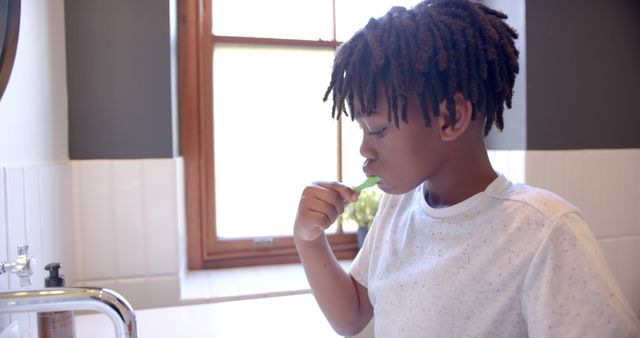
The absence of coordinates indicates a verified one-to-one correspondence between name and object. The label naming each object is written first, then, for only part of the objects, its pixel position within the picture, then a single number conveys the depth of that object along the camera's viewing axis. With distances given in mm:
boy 456
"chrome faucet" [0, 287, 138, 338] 503
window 1423
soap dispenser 725
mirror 722
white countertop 892
